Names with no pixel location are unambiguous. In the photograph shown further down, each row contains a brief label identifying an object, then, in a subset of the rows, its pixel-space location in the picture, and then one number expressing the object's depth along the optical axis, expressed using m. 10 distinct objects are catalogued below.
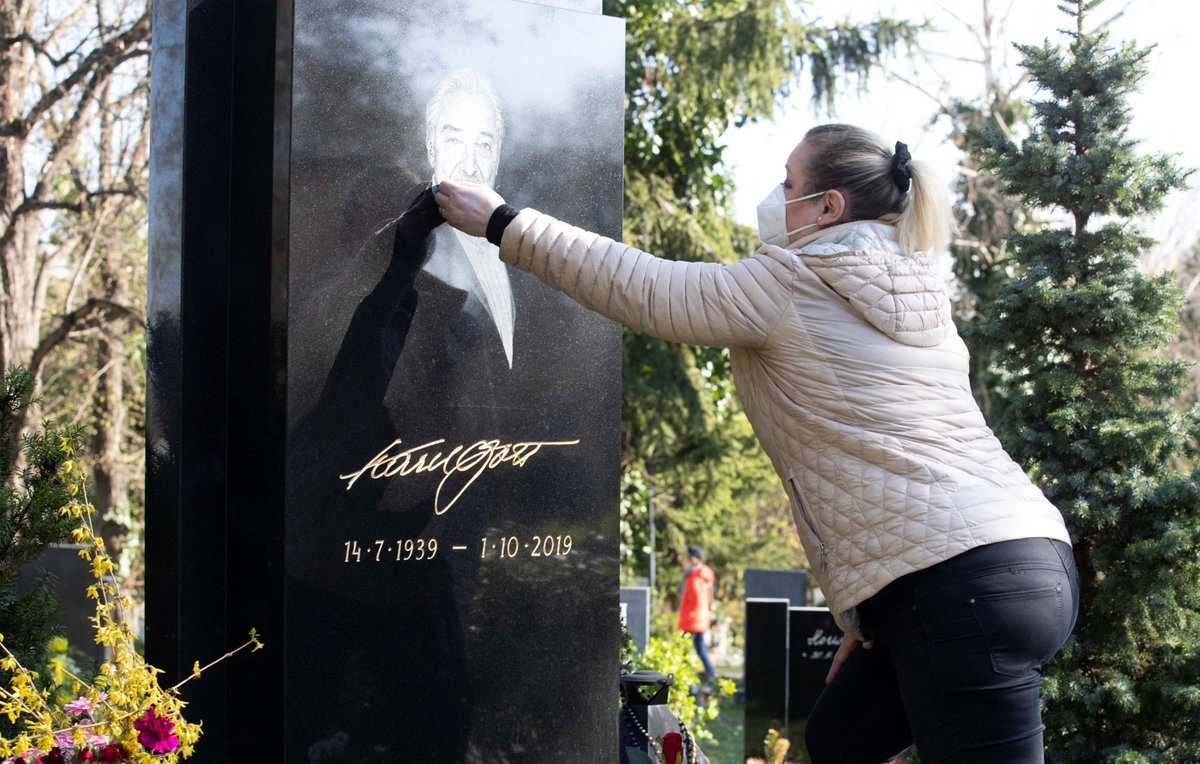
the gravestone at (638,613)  9.45
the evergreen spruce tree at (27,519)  2.83
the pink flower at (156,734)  2.08
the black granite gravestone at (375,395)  2.66
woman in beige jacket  2.20
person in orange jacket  13.12
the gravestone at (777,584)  13.02
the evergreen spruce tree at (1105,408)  4.63
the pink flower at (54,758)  2.02
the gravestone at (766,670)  7.45
